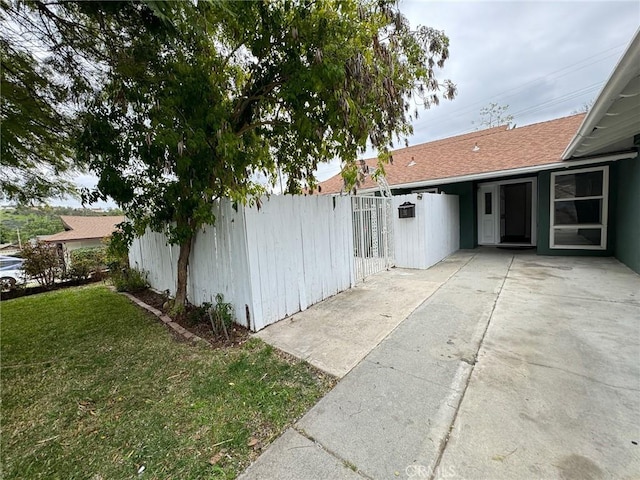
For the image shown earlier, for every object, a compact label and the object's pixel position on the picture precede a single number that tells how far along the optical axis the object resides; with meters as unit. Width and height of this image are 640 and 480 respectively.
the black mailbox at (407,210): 6.96
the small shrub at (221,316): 3.69
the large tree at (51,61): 2.75
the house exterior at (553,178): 4.54
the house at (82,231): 18.77
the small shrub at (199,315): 4.19
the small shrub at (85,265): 8.60
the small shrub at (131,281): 6.76
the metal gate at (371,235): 6.21
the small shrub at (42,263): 7.90
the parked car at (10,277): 7.99
